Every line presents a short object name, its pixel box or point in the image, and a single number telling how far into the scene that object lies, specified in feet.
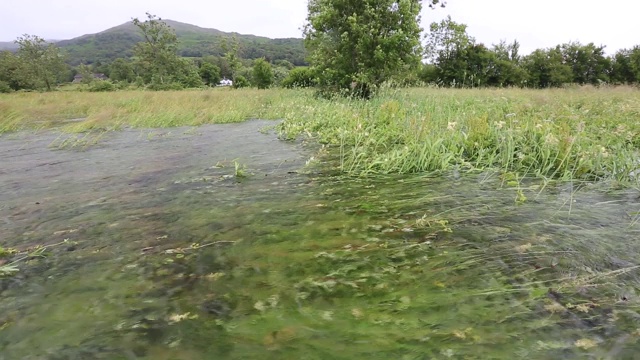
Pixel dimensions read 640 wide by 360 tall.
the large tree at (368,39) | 61.05
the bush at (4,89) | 136.39
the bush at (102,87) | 156.66
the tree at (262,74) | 156.46
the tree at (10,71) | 171.53
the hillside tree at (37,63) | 171.12
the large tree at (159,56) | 180.45
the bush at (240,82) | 183.58
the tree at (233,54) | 204.44
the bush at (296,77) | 144.88
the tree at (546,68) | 157.79
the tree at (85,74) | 259.31
